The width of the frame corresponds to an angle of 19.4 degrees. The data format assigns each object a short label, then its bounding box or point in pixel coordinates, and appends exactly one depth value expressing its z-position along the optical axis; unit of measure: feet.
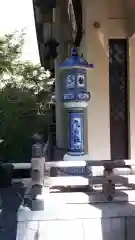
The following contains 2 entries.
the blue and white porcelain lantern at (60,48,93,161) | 16.34
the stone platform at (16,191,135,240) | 13.23
